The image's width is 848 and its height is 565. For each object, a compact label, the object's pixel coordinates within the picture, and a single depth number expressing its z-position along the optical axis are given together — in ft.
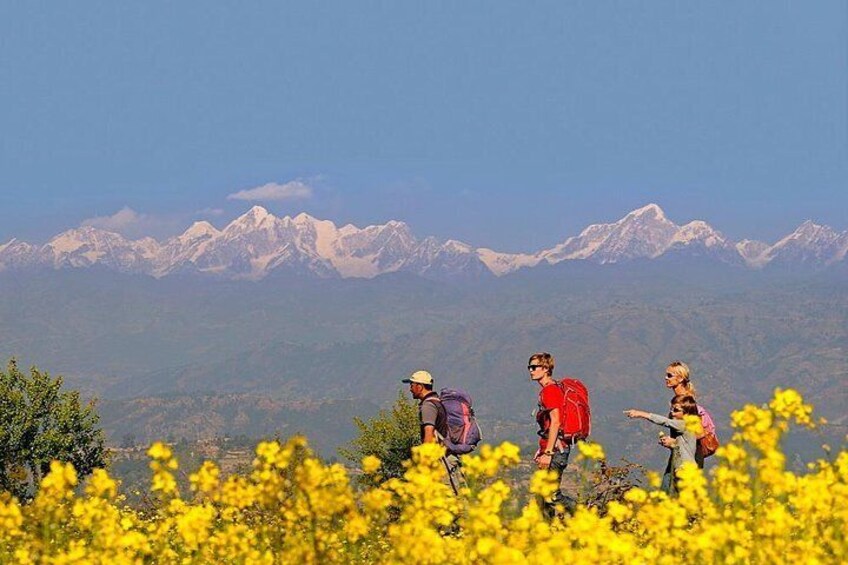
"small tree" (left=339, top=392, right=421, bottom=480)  206.18
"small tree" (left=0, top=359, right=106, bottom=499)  187.62
